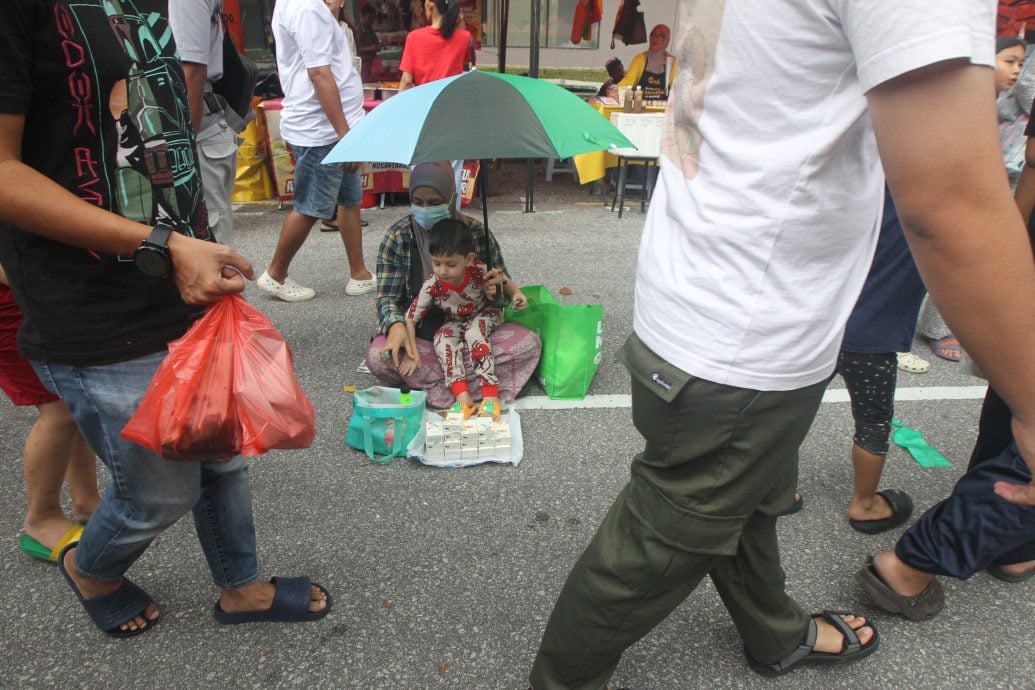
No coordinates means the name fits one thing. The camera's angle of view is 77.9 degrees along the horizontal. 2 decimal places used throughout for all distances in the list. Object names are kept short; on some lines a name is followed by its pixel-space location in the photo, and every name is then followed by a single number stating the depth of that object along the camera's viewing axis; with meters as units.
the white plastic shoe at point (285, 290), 4.12
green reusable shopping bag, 2.95
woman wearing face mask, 2.95
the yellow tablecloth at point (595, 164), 6.11
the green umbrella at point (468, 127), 2.52
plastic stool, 6.25
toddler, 2.82
